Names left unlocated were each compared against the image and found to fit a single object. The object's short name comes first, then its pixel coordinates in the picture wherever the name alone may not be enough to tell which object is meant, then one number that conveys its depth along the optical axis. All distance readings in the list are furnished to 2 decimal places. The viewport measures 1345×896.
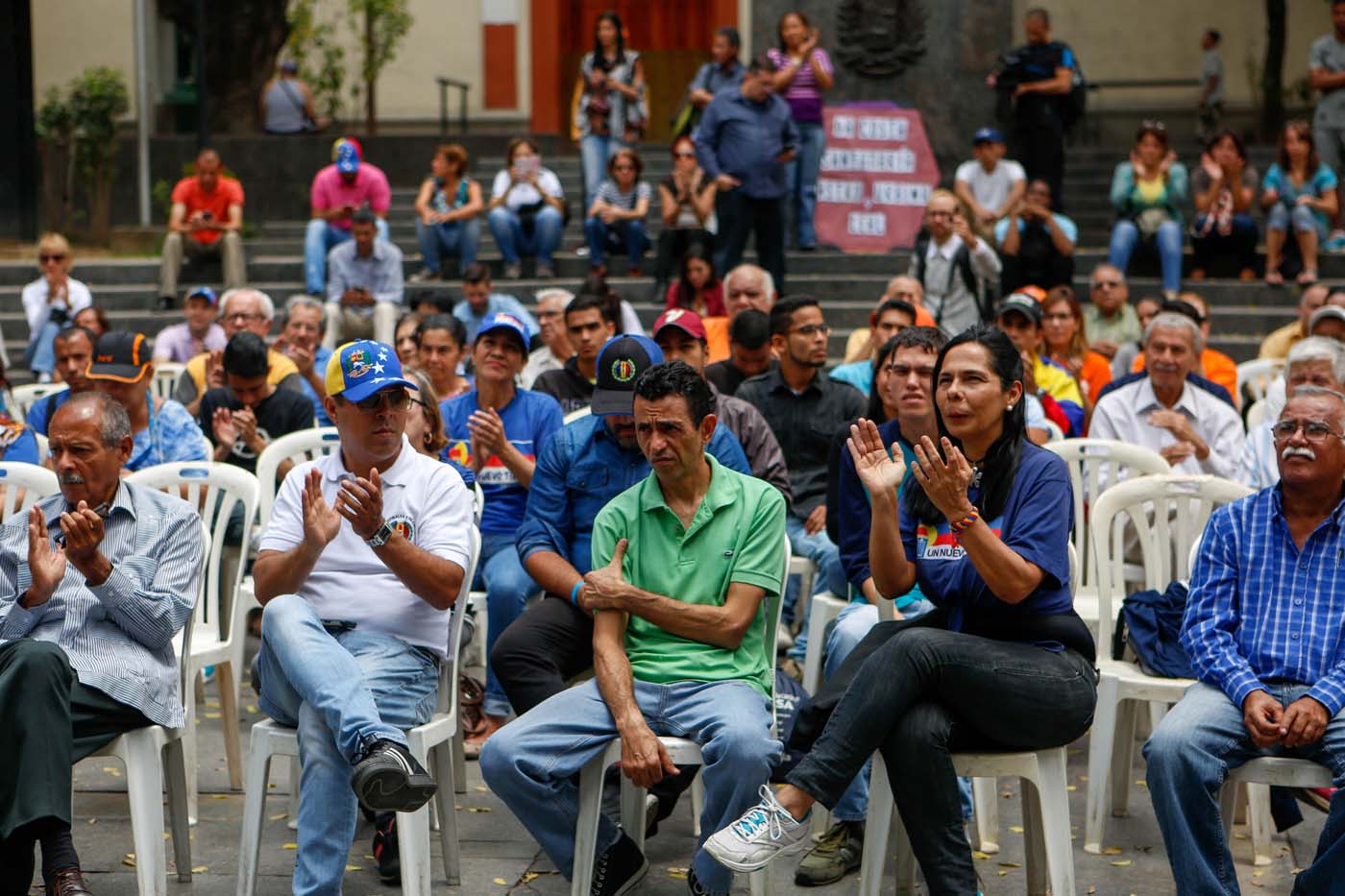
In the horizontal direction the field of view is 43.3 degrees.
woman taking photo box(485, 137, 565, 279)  12.89
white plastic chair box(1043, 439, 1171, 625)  6.41
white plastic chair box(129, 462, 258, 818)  5.77
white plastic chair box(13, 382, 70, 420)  8.38
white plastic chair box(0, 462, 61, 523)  5.49
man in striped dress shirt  4.42
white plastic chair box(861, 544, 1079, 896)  4.34
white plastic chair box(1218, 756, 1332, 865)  4.38
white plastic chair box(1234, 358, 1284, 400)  8.87
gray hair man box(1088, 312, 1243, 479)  6.83
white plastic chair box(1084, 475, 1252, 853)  5.21
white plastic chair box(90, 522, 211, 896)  4.54
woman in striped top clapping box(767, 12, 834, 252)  12.60
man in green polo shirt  4.51
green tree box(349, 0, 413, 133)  17.62
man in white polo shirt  4.41
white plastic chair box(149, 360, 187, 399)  9.38
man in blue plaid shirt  4.36
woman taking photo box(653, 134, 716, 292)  11.99
